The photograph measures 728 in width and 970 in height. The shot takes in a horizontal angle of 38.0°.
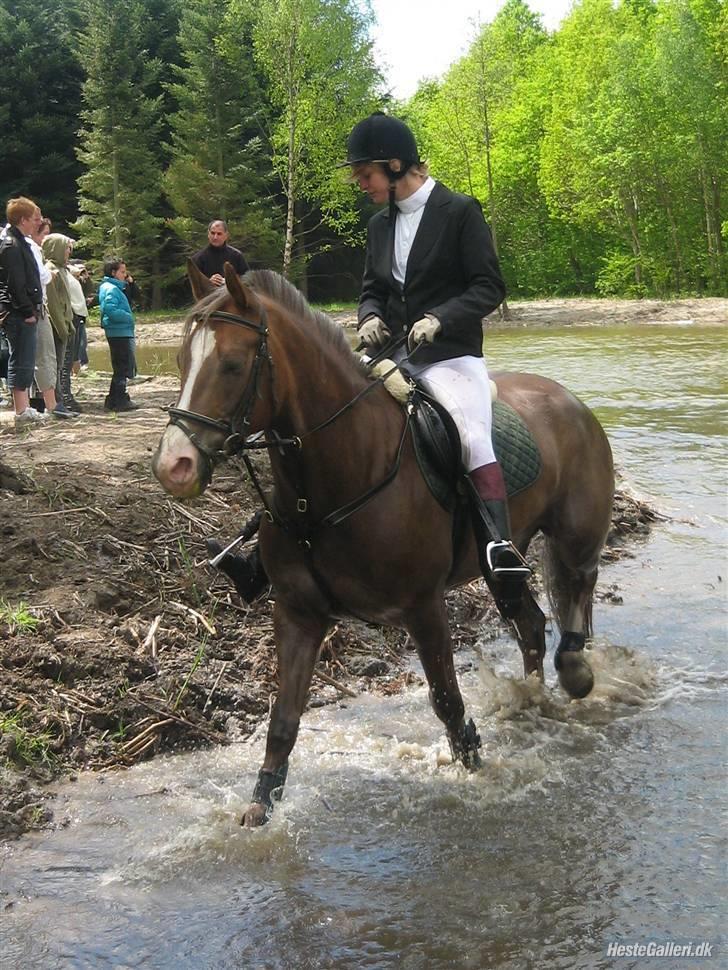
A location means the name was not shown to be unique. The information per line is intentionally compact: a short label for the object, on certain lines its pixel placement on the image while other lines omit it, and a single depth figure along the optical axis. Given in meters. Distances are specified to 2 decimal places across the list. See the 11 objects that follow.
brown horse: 4.02
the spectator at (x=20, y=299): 10.40
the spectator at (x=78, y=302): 14.60
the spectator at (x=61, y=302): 12.77
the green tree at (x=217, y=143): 43.97
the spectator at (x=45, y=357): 11.23
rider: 5.07
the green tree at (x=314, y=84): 41.09
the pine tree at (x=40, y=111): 47.53
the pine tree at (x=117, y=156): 44.06
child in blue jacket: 12.37
